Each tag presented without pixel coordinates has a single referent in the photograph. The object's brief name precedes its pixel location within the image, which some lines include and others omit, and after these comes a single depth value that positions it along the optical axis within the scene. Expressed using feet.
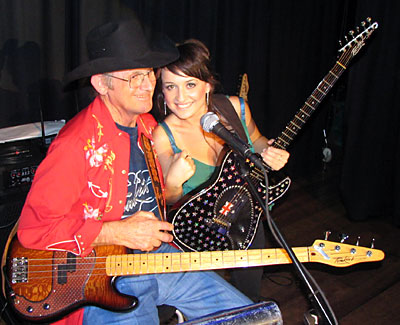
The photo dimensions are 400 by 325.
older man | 5.98
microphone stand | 4.26
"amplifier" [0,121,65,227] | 8.50
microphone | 4.70
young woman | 7.18
